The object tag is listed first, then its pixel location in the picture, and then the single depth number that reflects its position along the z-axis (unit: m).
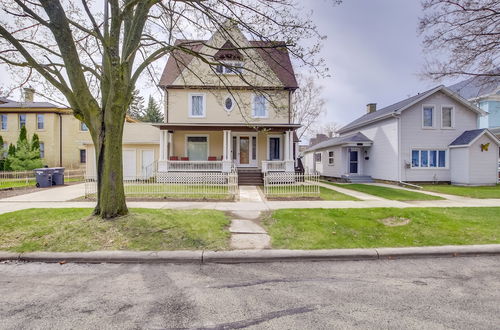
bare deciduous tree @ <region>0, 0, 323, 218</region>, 5.85
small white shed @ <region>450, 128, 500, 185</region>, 16.33
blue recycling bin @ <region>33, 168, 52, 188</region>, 15.12
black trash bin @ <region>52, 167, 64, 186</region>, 16.09
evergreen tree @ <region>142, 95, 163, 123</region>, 45.68
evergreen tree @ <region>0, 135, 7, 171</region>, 22.97
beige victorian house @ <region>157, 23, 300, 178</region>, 18.23
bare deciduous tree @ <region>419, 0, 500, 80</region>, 9.46
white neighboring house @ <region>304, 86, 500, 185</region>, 16.48
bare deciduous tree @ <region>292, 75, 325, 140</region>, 33.72
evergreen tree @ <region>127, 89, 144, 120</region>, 51.62
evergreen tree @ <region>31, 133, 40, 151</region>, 23.32
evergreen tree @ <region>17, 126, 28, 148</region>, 23.53
